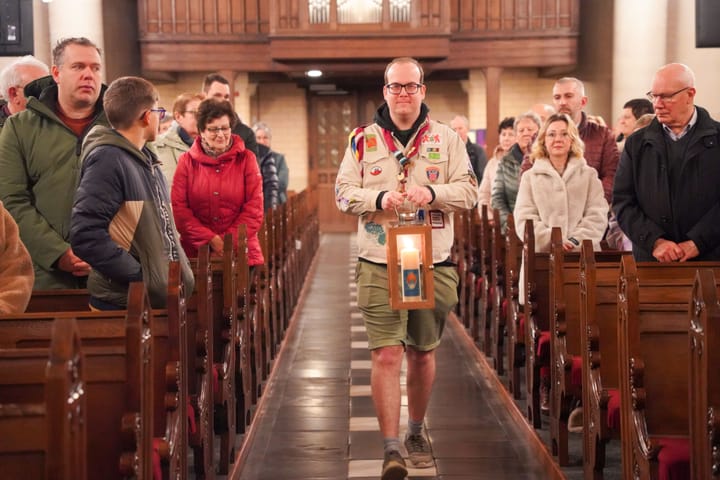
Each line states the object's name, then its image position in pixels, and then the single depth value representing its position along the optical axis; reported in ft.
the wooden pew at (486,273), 22.00
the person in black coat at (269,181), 26.89
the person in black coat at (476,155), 30.45
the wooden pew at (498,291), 20.03
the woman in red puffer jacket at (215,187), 17.66
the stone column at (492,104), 51.03
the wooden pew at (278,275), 23.38
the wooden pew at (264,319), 18.76
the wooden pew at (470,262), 24.66
